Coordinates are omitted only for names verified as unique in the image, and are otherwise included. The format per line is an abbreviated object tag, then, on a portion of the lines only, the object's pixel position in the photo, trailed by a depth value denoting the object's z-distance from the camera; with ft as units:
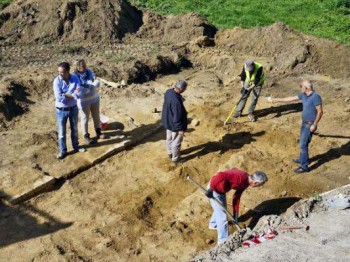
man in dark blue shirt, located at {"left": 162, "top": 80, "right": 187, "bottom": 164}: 27.63
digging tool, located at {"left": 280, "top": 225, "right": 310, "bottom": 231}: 21.20
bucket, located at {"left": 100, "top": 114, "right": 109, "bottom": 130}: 32.60
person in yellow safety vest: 32.96
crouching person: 21.02
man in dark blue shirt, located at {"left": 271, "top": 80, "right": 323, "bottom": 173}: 26.27
